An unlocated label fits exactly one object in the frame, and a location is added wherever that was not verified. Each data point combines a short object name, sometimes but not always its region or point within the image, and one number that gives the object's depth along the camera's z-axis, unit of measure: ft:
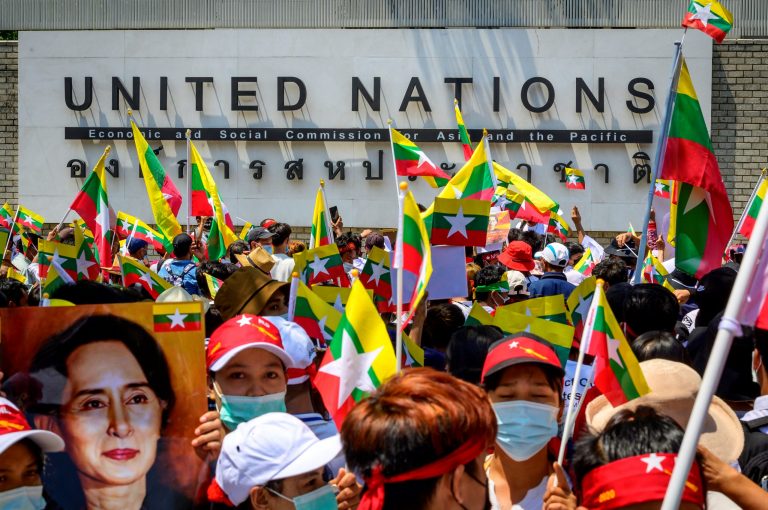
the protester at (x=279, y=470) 11.28
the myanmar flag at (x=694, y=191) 21.62
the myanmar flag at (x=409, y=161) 36.30
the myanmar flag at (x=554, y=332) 16.03
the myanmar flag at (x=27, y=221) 47.37
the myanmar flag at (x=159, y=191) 40.73
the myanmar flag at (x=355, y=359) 13.44
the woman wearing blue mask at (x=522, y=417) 12.18
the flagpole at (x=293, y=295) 18.10
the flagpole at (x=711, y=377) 7.82
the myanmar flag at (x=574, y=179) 57.93
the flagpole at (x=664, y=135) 22.06
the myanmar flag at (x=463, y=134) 45.92
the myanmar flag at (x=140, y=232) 43.27
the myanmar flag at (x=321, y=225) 31.91
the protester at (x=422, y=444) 8.54
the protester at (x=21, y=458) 10.71
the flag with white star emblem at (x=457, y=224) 22.02
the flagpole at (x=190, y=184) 40.86
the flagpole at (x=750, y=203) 30.53
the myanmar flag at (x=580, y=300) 21.65
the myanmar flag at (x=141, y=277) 25.46
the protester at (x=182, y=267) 29.89
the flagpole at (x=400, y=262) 13.21
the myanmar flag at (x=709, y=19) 28.50
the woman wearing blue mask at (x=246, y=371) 13.91
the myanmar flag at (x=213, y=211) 36.63
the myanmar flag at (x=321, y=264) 25.00
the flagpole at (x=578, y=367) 11.56
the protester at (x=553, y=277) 27.12
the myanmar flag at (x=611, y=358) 12.19
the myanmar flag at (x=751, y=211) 30.63
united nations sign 61.62
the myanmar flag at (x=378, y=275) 24.62
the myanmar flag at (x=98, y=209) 34.42
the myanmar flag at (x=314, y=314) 17.98
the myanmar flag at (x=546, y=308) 19.35
